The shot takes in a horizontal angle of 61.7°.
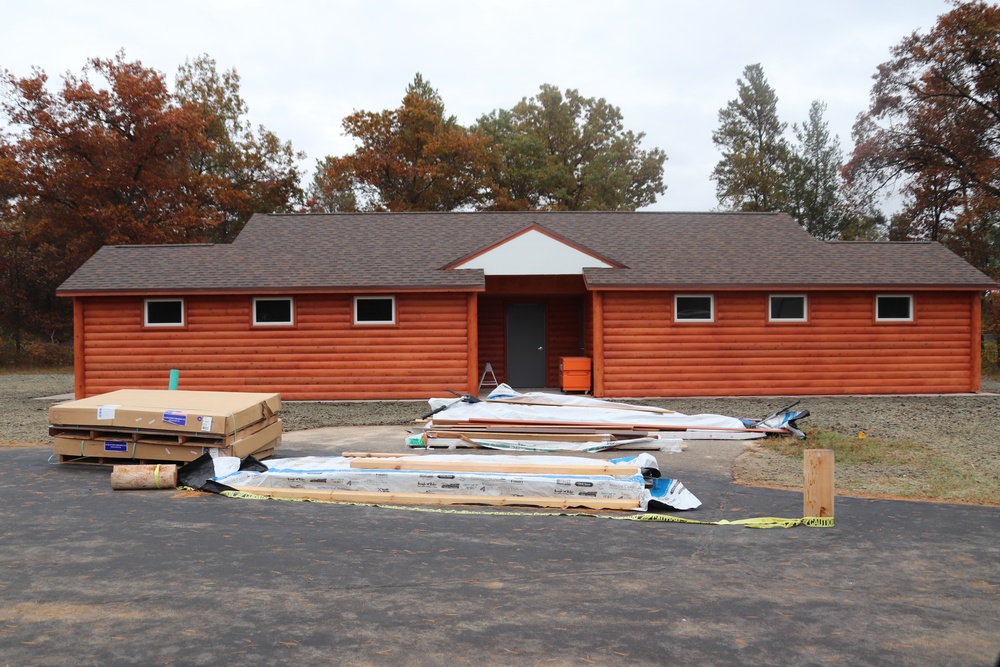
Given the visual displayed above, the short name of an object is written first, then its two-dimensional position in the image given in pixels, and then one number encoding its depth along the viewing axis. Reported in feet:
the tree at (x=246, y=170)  125.29
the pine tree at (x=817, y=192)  132.87
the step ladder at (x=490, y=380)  65.51
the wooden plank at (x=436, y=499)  24.35
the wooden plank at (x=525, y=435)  37.04
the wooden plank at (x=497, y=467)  26.32
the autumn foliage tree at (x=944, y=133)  99.45
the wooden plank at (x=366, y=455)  30.60
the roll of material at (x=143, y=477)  27.12
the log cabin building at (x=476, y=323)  58.59
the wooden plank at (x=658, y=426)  38.13
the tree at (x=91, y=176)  105.40
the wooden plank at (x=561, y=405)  41.70
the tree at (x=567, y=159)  127.65
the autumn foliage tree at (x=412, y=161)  120.16
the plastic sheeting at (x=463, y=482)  24.68
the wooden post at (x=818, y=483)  21.88
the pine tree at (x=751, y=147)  142.61
